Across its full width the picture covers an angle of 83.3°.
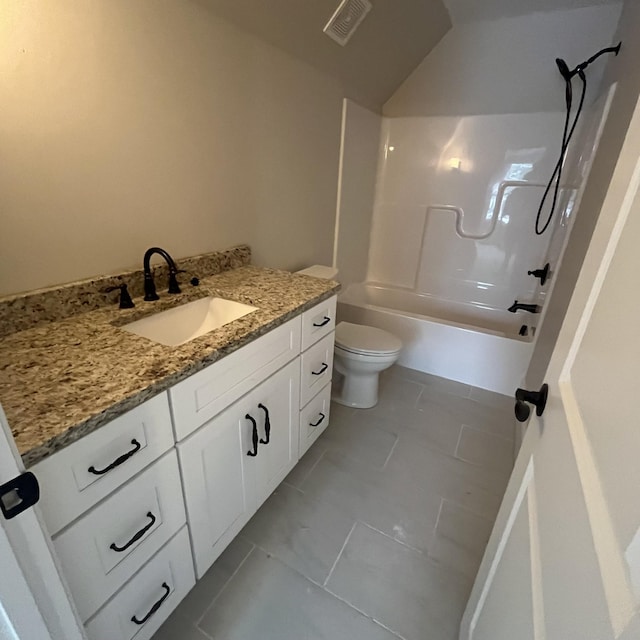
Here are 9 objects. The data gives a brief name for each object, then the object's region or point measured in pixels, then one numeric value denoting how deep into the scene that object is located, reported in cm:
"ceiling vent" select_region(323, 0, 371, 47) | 158
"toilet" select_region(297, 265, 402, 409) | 195
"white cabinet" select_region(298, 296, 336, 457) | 140
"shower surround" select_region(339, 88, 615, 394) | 229
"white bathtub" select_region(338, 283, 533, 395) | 223
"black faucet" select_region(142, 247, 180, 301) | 120
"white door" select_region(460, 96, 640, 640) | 38
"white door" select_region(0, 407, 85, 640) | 43
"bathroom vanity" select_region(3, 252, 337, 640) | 71
